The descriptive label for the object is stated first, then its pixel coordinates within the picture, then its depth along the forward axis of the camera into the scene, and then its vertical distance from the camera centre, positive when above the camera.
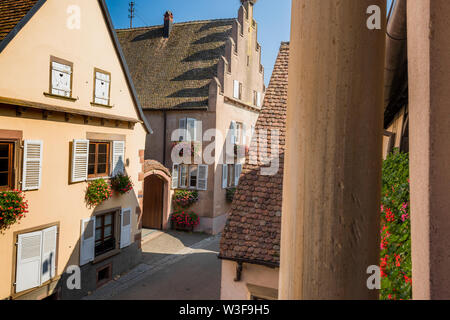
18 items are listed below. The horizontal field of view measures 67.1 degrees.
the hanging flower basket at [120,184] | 12.15 -0.90
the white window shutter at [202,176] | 19.09 -0.81
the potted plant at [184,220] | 18.83 -3.28
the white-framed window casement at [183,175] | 19.36 -0.80
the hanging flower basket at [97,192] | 11.08 -1.14
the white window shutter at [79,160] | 10.45 -0.08
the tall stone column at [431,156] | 1.87 +0.08
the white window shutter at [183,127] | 19.24 +1.93
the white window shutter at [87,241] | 10.97 -2.74
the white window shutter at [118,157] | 12.30 +0.07
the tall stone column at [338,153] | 1.54 +0.06
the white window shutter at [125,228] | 12.75 -2.63
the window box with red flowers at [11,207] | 8.13 -1.28
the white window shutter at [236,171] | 21.61 -0.55
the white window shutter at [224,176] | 20.14 -0.80
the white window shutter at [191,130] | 19.15 +1.77
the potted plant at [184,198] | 19.00 -2.06
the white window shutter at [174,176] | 19.12 -0.86
